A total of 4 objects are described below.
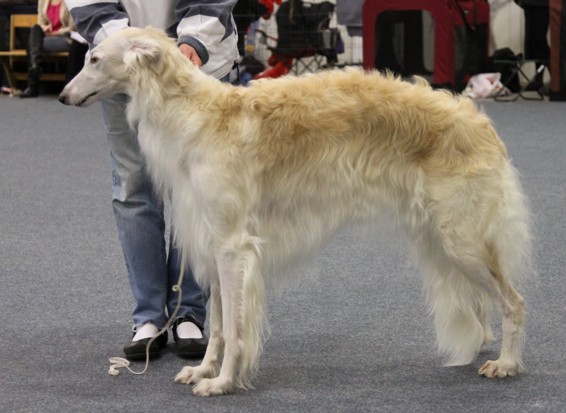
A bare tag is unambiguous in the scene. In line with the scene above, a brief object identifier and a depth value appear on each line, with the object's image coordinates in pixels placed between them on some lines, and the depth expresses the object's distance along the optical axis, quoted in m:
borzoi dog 4.76
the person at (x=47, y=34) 18.99
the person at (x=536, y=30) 16.86
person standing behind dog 5.19
